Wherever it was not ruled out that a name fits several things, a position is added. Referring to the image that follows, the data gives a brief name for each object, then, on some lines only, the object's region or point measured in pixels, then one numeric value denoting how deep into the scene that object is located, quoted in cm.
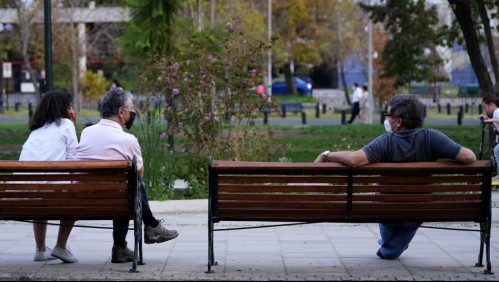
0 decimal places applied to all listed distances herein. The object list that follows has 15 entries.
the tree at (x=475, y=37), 2308
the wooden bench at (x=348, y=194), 816
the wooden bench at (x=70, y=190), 820
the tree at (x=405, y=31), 2881
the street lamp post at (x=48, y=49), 1843
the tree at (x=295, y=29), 6529
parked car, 7600
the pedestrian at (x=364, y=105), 4188
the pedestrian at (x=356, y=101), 4015
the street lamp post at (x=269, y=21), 5315
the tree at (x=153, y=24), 2080
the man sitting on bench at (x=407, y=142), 838
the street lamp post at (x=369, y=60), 4475
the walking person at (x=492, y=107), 1634
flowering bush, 1449
